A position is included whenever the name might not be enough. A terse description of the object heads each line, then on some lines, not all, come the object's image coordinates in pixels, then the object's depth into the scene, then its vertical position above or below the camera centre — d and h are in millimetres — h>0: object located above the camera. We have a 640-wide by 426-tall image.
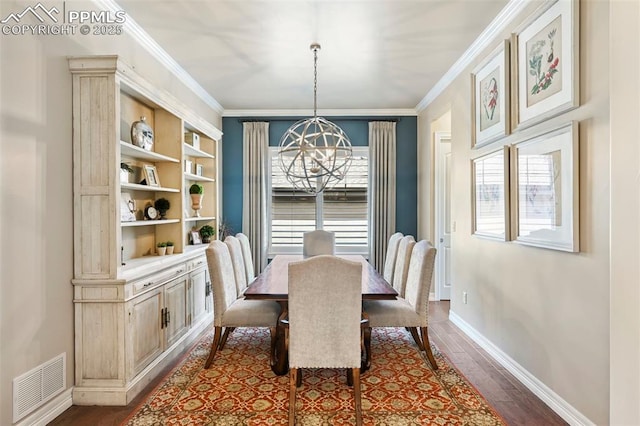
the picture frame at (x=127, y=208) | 3058 +42
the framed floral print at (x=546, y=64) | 2180 +1008
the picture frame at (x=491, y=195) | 2984 +152
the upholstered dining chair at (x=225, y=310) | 3008 -840
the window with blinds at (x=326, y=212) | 5742 +5
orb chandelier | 3160 +624
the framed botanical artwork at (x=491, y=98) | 2979 +1041
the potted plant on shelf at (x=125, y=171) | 3015 +359
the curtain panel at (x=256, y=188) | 5547 +384
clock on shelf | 3422 -2
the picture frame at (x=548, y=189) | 2188 +152
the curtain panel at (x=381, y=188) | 5539 +375
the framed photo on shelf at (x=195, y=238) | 4344 -309
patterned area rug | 2309 -1323
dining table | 2672 -611
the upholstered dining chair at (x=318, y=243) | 4668 -404
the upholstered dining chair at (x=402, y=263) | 3438 -506
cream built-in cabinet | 2471 -401
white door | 5234 +247
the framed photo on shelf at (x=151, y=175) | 3331 +364
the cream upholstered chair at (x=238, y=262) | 3527 -514
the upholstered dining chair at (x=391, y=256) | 3891 -495
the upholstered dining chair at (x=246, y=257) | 4109 -516
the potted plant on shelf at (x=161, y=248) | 3461 -343
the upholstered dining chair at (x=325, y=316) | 2203 -657
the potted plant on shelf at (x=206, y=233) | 4539 -259
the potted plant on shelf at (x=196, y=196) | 4316 +202
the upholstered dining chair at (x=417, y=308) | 2932 -819
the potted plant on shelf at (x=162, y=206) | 3600 +69
